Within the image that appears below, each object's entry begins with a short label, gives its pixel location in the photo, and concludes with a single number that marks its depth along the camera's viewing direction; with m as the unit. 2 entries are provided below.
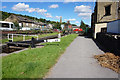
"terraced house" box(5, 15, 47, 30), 52.62
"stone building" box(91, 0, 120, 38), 17.89
